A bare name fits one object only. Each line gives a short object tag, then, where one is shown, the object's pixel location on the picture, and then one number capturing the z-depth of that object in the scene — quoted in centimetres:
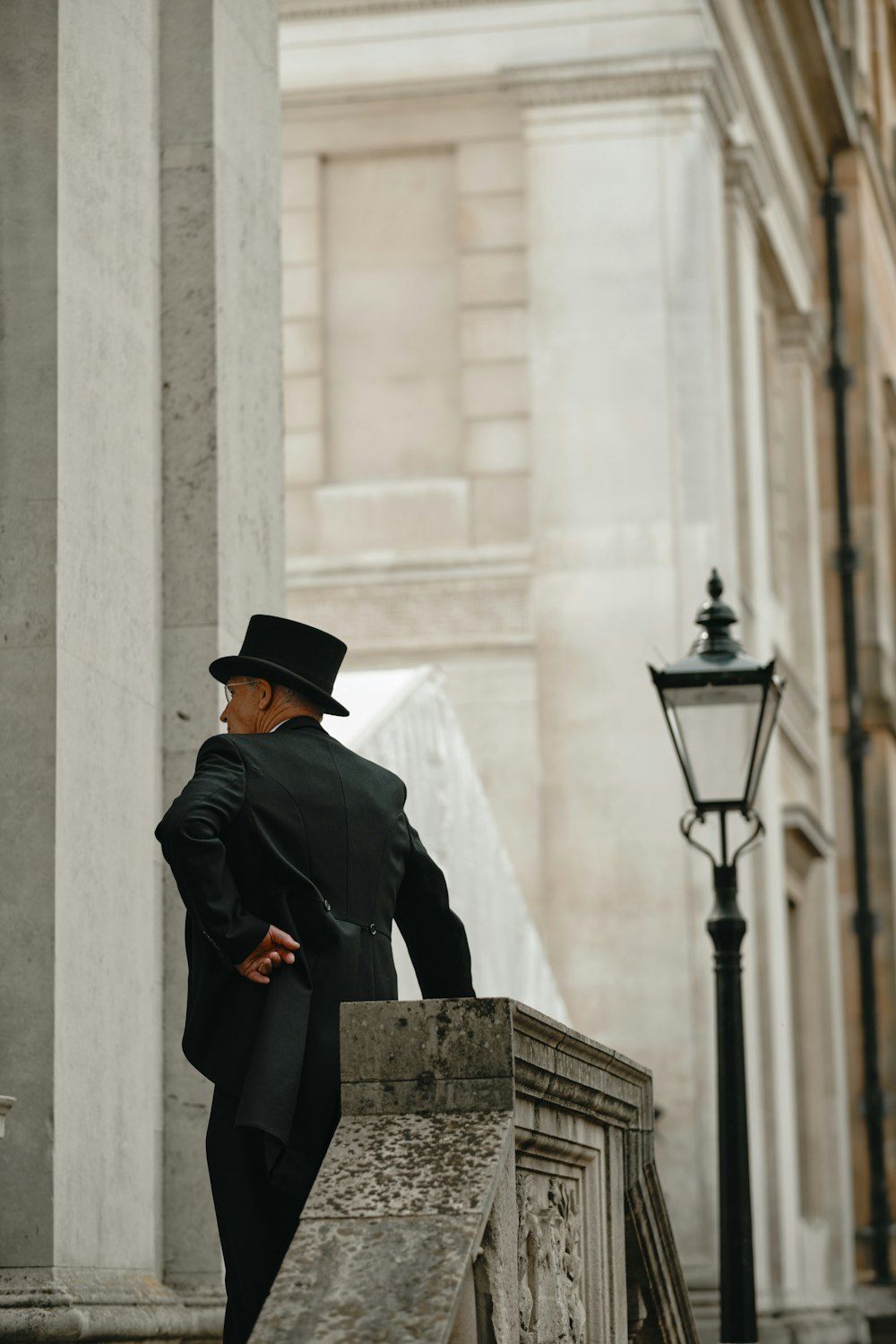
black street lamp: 1468
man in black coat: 782
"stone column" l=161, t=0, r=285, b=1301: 1218
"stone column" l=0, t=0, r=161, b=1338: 1039
